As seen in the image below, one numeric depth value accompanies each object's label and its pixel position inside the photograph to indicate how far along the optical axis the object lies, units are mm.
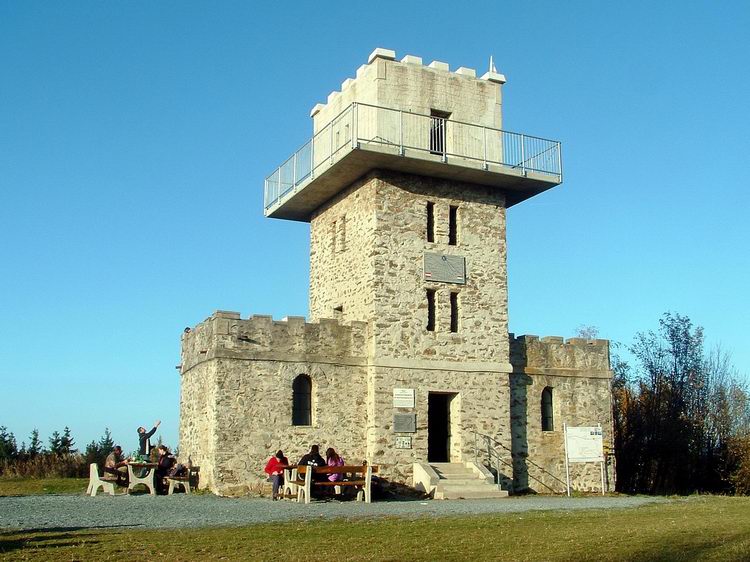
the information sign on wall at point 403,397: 22250
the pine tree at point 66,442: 30641
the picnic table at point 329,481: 18438
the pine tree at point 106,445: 29511
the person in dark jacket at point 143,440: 22250
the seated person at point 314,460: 19469
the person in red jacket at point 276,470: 19547
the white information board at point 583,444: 23922
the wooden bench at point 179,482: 20375
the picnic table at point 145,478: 20000
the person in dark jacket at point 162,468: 20547
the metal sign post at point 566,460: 23527
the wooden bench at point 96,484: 19688
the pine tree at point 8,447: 28838
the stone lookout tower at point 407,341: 21484
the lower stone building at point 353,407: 21094
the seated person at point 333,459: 19969
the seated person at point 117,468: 20234
